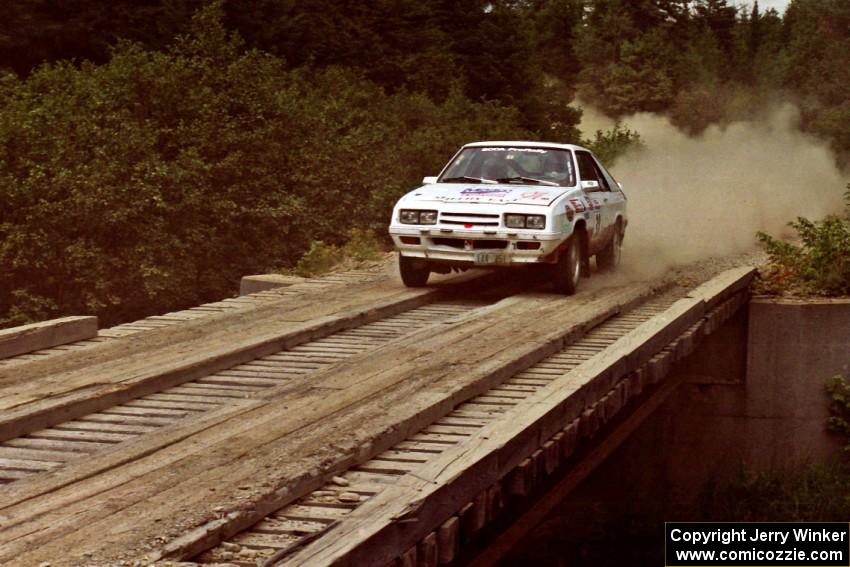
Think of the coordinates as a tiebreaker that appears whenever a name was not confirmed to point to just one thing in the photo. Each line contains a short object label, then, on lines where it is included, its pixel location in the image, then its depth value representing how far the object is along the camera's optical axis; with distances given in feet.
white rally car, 41.81
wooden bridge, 16.90
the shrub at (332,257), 55.01
